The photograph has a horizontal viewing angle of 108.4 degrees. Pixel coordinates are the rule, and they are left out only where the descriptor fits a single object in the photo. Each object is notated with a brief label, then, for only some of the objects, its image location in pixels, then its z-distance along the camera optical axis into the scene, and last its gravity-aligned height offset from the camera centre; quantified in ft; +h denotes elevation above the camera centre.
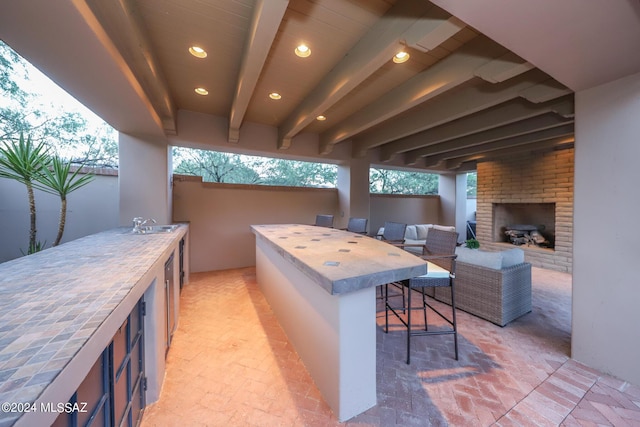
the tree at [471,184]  35.76 +4.91
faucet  7.68 -0.57
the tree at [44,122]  11.01 +5.20
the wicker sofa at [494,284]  7.54 -2.38
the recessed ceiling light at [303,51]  6.82 +4.92
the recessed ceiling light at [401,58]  6.93 +4.80
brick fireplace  14.20 +1.05
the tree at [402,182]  32.04 +4.59
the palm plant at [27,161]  7.22 +1.54
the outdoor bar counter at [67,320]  1.49 -1.07
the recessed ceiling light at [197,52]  6.87 +4.87
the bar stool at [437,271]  5.93 -1.50
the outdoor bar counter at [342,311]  3.98 -1.91
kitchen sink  7.80 -0.68
